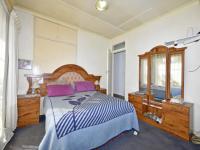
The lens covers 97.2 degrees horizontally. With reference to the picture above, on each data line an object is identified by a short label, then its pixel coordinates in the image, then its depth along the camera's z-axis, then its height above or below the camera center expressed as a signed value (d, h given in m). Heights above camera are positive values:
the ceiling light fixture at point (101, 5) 1.96 +1.61
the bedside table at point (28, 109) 2.04 -0.83
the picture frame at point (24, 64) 2.34 +0.29
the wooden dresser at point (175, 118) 1.74 -0.94
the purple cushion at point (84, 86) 2.80 -0.37
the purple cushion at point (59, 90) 2.34 -0.41
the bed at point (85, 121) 1.20 -0.75
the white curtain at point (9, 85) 1.60 -0.20
